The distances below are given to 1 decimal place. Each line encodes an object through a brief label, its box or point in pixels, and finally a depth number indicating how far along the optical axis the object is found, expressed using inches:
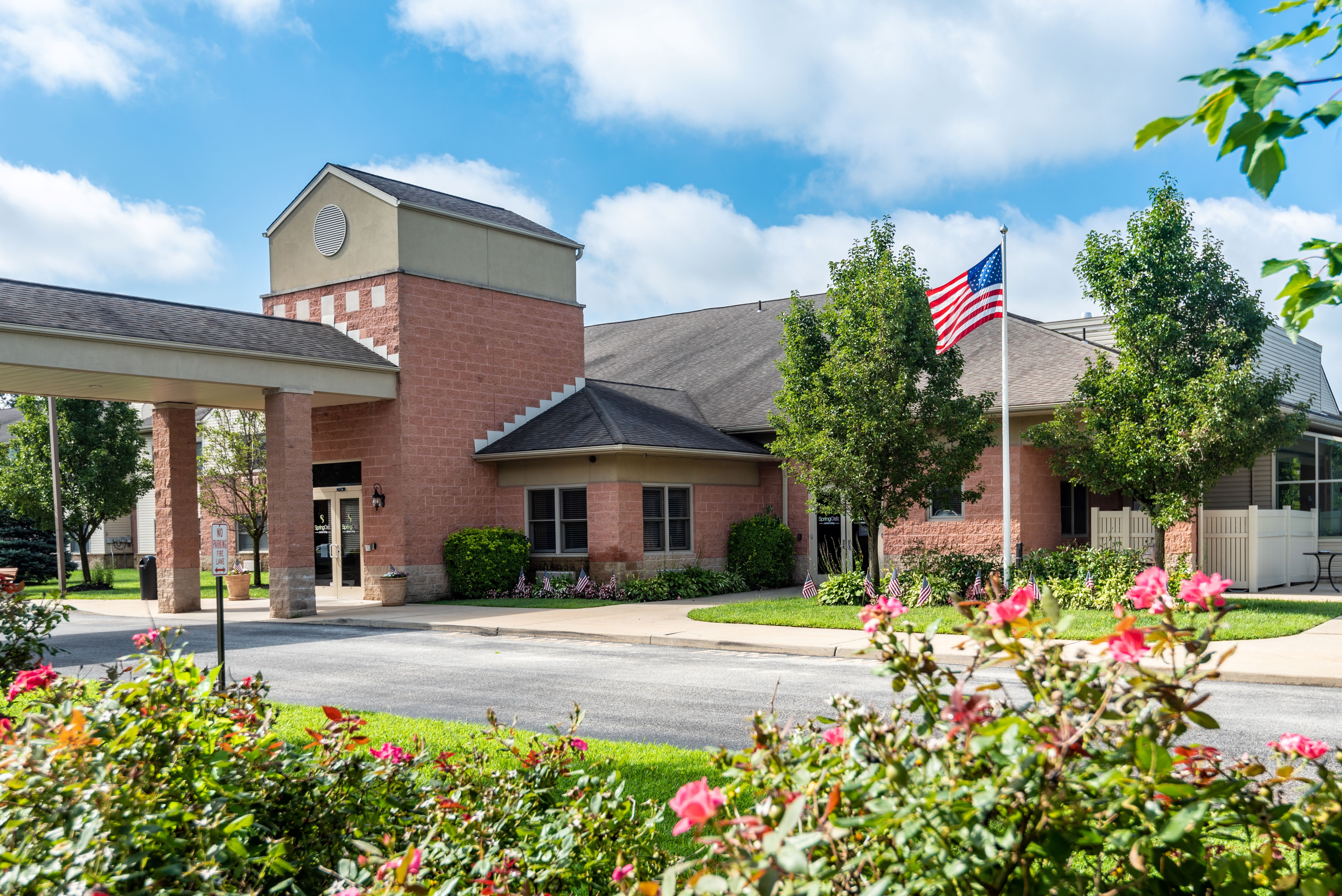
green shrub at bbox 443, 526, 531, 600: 904.9
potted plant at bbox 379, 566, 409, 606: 870.4
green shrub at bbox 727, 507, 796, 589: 959.0
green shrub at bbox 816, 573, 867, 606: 757.3
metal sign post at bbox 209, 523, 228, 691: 393.1
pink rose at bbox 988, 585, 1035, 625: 100.3
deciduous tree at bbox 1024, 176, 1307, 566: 637.3
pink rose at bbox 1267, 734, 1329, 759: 116.1
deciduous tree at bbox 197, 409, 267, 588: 1088.2
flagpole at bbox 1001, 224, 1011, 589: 686.5
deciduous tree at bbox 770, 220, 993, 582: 713.6
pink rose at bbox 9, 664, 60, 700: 179.9
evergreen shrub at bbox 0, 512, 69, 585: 1428.4
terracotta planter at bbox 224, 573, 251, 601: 1029.2
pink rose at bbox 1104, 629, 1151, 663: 92.3
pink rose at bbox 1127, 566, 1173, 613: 103.2
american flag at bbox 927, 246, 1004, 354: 697.0
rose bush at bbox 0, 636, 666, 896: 122.0
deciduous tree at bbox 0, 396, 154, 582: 1283.2
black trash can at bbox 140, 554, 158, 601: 1043.3
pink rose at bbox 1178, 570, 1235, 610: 99.3
